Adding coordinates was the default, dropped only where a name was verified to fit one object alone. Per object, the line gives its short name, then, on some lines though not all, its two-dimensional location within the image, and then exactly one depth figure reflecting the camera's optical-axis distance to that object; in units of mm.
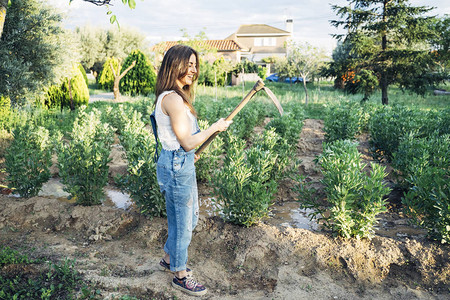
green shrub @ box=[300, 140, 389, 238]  3336
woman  2381
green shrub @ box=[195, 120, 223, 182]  5379
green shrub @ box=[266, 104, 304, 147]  6508
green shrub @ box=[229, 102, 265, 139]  7312
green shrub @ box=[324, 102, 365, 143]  6828
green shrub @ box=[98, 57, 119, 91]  21320
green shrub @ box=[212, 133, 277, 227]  3619
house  47562
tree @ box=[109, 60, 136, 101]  15852
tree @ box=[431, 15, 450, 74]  14770
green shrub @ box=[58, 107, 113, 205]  4160
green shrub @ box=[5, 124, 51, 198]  4379
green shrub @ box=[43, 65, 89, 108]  12328
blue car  31294
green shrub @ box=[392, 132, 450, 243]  3203
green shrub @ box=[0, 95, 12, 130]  6802
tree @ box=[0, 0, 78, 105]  8289
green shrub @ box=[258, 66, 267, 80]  28328
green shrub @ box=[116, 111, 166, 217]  3840
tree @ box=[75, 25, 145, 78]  26969
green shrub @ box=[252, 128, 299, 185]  4859
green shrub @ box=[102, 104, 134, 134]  8150
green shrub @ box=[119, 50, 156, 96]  18344
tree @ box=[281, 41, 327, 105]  16219
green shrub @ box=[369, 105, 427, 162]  5867
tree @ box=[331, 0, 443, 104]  13406
